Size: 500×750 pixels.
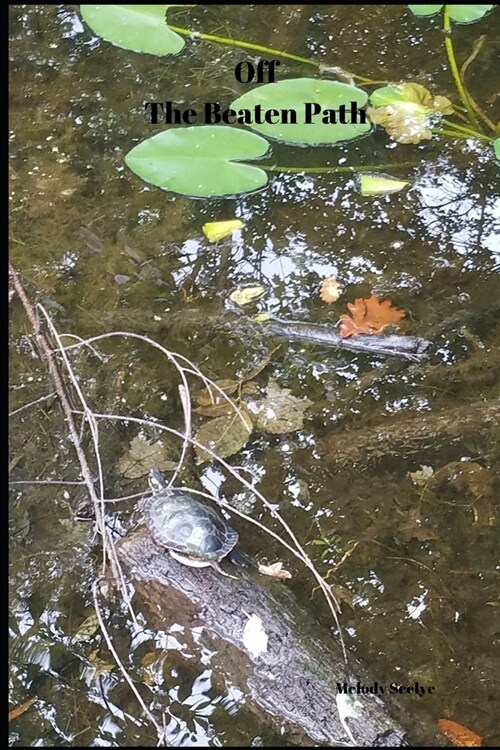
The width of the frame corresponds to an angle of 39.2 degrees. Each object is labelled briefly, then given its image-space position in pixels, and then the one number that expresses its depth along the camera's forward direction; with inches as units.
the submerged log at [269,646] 65.2
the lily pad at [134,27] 115.6
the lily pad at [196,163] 99.9
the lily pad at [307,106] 105.0
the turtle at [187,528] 71.6
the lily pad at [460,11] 121.8
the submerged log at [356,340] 90.1
